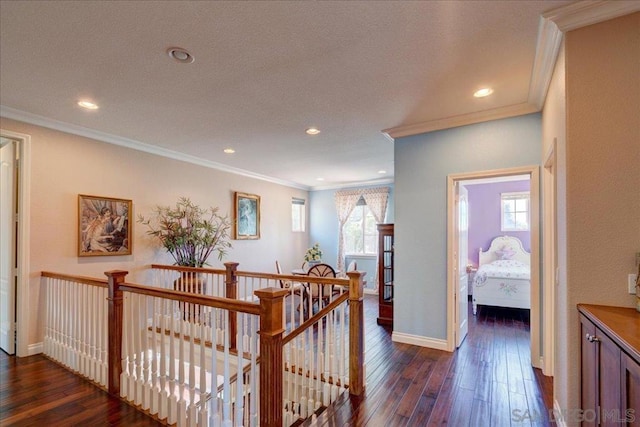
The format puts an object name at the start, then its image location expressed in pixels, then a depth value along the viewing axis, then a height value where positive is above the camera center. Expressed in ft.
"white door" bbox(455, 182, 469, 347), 11.76 -1.86
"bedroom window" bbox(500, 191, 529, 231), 21.15 +0.54
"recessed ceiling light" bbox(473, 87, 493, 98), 8.77 +3.77
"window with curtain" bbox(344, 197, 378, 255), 25.04 -1.21
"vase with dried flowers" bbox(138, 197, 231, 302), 13.71 -0.88
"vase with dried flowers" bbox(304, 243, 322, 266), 24.13 -3.09
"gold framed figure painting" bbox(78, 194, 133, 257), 12.14 -0.40
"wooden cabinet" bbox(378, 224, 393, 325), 14.99 -2.68
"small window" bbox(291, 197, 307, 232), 25.54 +0.23
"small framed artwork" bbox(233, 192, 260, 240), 19.65 +0.09
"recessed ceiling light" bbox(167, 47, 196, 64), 6.92 +3.85
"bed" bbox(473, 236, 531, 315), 15.31 -3.54
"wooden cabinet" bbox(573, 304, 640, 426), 3.92 -2.17
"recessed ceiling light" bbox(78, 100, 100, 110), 9.78 +3.72
